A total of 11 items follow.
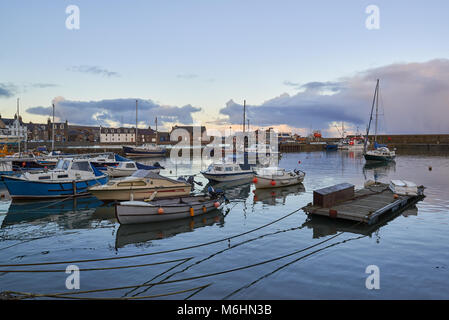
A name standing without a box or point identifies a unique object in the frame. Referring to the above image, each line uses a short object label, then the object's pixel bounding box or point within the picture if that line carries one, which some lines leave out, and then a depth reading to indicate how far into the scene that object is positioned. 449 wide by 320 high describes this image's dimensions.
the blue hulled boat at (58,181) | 26.14
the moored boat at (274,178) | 32.78
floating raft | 19.17
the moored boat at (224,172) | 36.31
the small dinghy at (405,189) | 25.48
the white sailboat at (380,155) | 68.44
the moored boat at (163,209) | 18.45
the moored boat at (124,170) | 39.41
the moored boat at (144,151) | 86.12
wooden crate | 20.84
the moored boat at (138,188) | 24.72
